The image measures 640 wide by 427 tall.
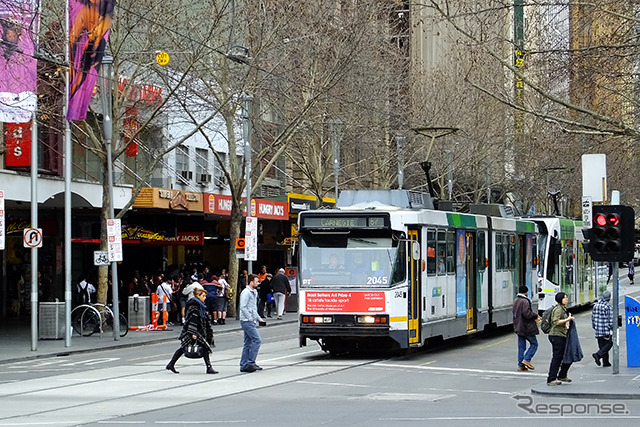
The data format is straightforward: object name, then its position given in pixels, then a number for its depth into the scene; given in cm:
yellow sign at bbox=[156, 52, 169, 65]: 2981
